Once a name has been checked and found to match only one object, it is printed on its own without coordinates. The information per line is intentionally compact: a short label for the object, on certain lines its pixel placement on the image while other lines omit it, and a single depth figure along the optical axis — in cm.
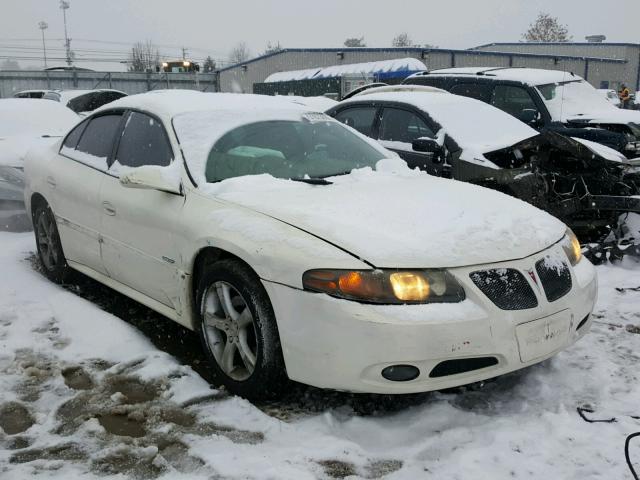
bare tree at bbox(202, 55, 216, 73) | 7871
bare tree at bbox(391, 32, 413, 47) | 9938
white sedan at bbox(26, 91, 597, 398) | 269
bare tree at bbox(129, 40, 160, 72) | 6838
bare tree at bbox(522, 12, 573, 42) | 5719
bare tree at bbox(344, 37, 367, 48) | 7212
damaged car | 565
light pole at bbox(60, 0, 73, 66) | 5697
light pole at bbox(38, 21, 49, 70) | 6731
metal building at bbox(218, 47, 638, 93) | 3162
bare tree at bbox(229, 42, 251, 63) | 11614
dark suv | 897
